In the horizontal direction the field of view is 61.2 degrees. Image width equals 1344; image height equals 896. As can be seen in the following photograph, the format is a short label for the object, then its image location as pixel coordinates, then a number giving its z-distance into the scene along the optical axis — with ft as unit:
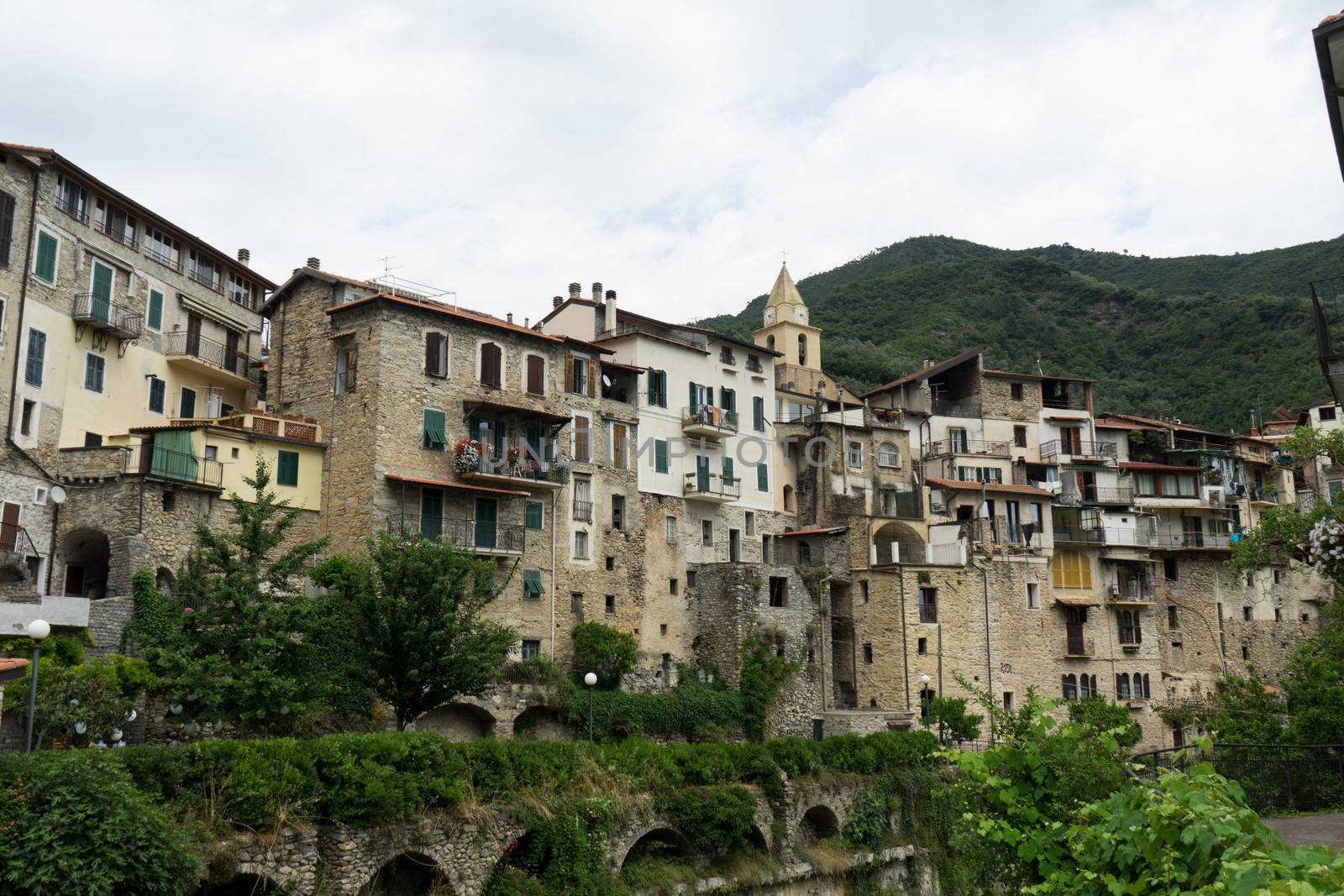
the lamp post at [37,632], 59.41
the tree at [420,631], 98.22
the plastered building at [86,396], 107.86
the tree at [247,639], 86.74
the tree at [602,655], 134.72
